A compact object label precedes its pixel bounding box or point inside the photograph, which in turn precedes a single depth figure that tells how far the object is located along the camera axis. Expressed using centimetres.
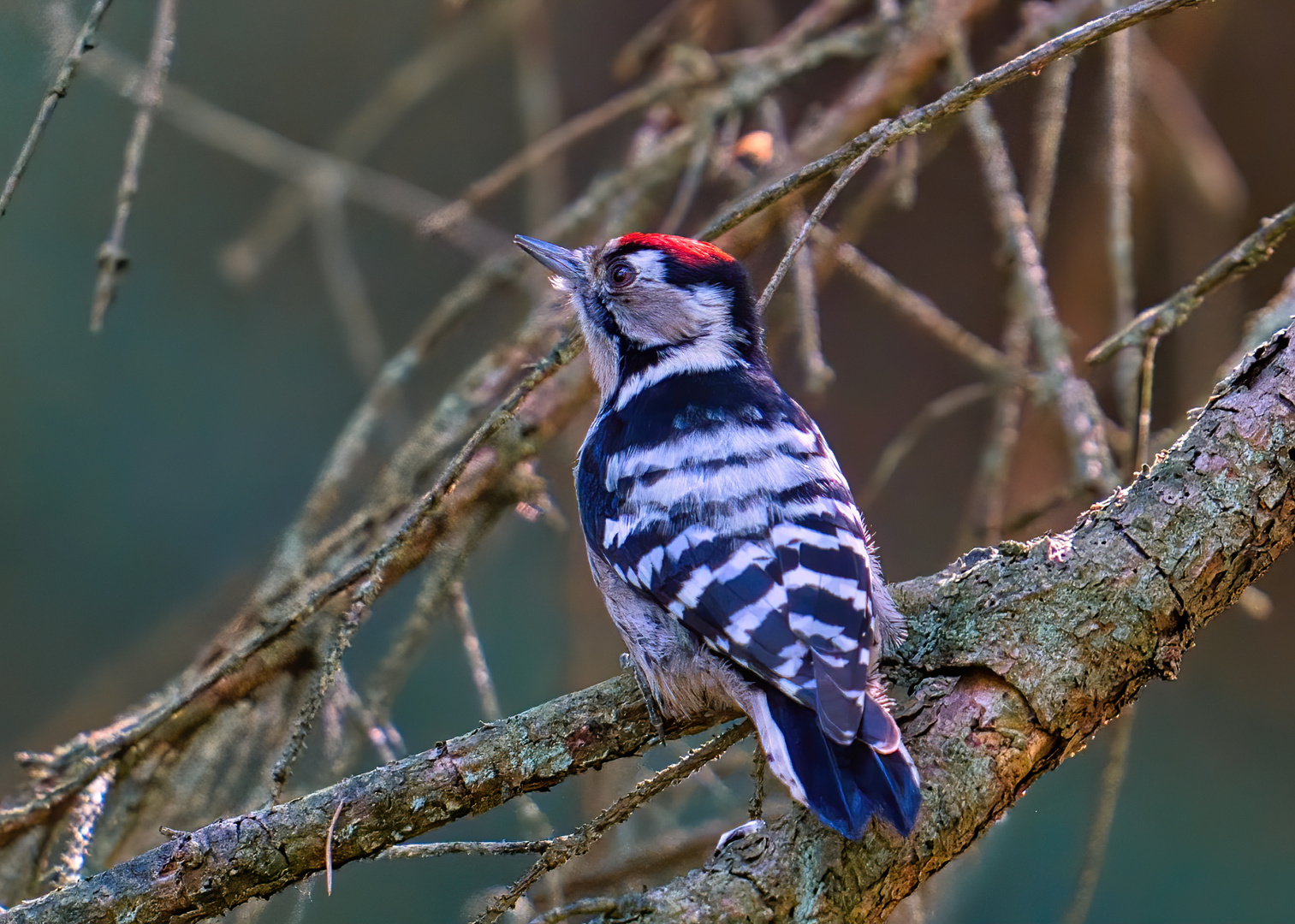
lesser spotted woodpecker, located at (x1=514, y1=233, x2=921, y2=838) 343
